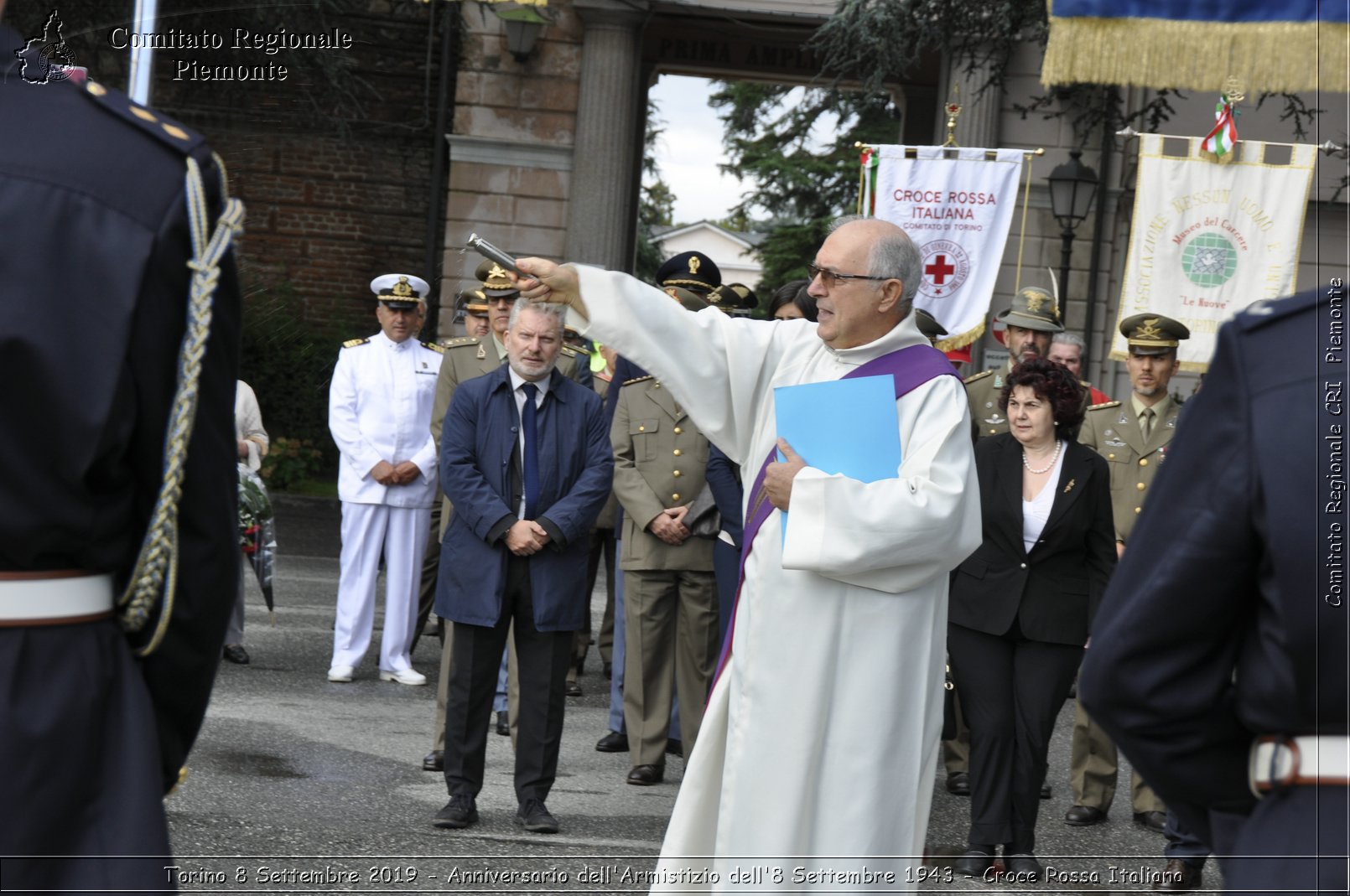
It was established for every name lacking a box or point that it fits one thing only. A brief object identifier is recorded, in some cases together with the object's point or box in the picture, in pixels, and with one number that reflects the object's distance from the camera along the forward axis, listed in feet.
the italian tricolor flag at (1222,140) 39.81
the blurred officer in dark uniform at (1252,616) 7.50
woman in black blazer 22.09
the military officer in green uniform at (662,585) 26.35
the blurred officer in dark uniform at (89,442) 7.89
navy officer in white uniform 32.37
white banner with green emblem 39.55
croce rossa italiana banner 43.21
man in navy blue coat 22.17
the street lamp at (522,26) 56.08
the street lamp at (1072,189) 55.06
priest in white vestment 15.47
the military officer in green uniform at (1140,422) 28.12
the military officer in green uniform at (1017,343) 30.35
